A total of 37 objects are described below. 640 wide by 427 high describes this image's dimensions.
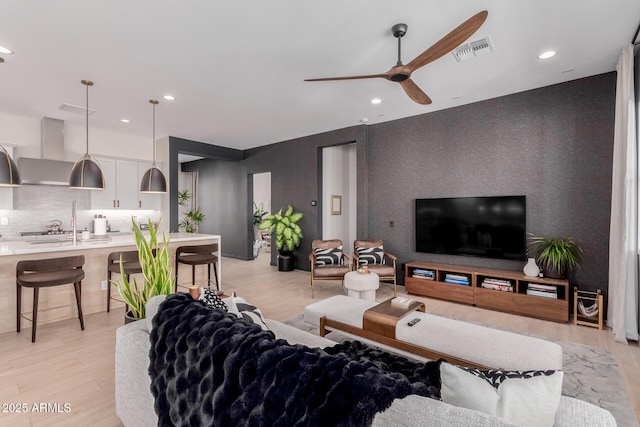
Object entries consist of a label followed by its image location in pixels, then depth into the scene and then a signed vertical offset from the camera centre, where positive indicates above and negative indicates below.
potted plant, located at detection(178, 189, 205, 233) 8.12 -0.32
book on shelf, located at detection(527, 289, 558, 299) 3.49 -0.98
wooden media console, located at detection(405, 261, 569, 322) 3.49 -1.03
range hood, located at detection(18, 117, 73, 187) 4.55 +0.65
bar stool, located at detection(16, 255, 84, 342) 2.90 -0.70
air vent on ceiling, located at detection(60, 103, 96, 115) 4.23 +1.36
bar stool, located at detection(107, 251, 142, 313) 3.58 -0.69
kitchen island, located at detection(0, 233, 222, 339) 3.17 -0.88
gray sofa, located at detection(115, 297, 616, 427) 0.79 -0.69
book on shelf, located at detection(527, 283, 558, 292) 3.52 -0.91
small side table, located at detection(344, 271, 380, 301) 3.68 -0.93
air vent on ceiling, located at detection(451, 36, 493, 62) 2.70 +1.46
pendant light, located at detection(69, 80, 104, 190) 3.52 +0.36
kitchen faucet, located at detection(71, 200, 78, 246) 3.61 -0.33
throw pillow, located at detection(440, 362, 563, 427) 0.87 -0.54
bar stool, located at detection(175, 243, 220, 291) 4.13 -0.69
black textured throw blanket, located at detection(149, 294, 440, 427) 0.85 -0.56
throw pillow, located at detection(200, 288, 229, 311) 1.76 -0.56
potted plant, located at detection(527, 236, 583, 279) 3.45 -0.52
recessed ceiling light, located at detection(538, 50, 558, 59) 2.93 +1.50
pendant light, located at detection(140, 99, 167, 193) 4.31 +0.33
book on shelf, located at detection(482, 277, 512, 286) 3.81 -0.92
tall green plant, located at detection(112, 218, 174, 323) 2.02 -0.51
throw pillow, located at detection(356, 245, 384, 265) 4.80 -0.76
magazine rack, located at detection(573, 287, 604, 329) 3.24 -1.09
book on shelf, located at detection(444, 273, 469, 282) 4.12 -0.93
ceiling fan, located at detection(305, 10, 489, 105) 1.96 +1.16
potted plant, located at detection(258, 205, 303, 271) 6.09 -0.50
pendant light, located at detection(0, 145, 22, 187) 2.99 +0.32
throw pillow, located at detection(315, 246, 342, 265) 4.93 -0.79
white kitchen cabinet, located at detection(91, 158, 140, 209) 5.54 +0.36
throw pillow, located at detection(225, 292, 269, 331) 1.74 -0.63
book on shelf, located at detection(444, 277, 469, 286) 4.09 -0.99
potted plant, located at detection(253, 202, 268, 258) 8.30 -0.35
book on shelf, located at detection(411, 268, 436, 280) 4.38 -0.95
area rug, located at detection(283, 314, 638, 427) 1.97 -1.27
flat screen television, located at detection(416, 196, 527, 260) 3.96 -0.25
